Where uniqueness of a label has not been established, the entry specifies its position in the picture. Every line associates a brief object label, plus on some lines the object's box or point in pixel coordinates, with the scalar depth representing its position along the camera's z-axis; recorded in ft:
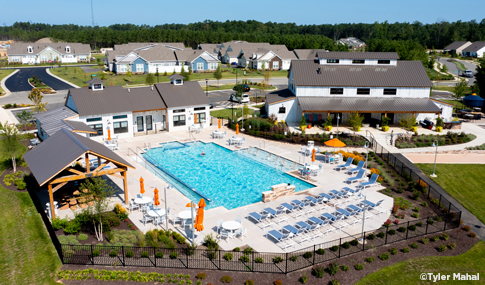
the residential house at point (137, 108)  127.44
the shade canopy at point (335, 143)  102.53
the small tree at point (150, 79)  213.87
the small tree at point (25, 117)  136.56
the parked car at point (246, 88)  222.07
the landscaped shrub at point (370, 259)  60.75
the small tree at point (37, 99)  144.15
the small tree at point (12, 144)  98.48
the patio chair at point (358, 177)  93.38
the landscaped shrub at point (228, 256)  59.98
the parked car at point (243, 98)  191.64
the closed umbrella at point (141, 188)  82.48
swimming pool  90.07
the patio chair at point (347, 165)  102.65
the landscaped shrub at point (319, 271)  56.59
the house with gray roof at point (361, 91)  146.41
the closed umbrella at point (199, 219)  63.26
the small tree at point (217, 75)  242.52
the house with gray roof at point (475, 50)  413.69
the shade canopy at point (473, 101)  171.73
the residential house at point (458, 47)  454.52
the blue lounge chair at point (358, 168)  98.35
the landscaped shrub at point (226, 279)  55.21
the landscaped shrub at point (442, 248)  64.44
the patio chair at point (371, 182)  89.28
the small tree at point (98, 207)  66.49
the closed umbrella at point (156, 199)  76.49
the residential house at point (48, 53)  383.24
